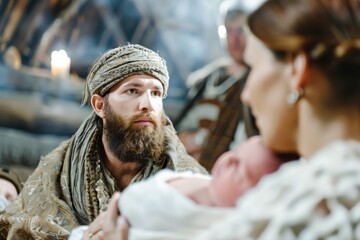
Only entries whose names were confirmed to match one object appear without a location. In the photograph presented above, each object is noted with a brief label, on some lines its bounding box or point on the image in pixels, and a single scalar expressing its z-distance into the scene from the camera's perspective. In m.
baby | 1.34
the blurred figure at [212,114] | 4.96
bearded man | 3.27
